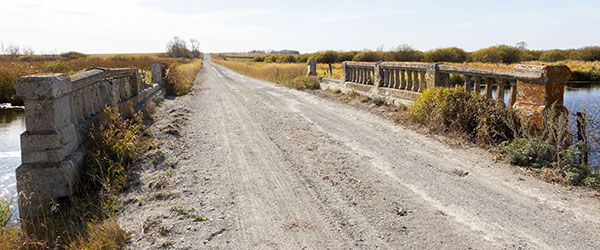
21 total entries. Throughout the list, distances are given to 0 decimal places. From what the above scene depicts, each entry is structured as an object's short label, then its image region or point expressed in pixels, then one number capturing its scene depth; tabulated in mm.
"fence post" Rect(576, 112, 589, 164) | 5340
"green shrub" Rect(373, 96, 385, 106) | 11555
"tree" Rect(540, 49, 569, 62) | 42834
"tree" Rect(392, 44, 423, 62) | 45997
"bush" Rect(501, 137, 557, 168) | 5543
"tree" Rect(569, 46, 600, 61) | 42062
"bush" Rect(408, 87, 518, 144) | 6816
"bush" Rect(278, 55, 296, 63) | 62612
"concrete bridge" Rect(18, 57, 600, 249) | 3635
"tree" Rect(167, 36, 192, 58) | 110250
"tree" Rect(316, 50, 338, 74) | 53875
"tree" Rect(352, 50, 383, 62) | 48816
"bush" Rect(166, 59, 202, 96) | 16656
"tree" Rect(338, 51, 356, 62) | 52766
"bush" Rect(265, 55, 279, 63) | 70975
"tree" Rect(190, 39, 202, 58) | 127875
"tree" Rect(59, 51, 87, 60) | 64788
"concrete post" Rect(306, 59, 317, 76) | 20234
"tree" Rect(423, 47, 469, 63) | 43491
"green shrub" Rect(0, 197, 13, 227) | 4693
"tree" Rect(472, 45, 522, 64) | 40700
